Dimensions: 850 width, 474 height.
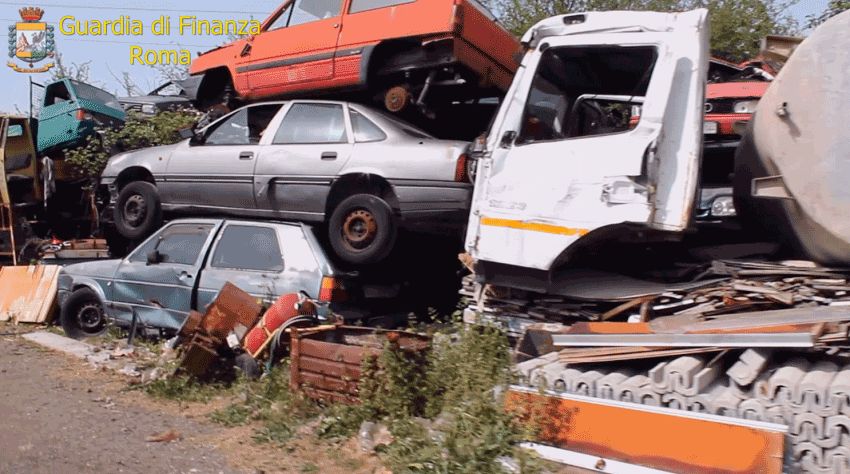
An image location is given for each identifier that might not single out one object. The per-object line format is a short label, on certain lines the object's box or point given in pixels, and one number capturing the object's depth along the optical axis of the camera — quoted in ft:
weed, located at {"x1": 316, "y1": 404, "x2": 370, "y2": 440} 16.39
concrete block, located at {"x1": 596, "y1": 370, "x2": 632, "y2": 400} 13.14
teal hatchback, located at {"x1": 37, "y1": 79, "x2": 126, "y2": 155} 39.99
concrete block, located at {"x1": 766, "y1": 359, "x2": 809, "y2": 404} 11.76
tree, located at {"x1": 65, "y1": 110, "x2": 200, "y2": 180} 36.94
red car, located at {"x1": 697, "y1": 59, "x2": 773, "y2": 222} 20.24
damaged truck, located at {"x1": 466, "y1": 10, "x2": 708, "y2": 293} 15.29
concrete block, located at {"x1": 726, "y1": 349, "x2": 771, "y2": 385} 12.32
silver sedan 21.54
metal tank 13.74
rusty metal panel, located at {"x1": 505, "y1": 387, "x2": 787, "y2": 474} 11.30
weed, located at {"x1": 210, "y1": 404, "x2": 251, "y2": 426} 18.21
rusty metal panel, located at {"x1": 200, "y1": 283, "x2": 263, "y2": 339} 20.47
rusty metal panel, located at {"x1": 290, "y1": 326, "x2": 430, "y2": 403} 17.01
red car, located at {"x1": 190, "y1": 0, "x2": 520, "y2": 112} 23.98
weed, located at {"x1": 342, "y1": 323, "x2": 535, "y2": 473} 13.44
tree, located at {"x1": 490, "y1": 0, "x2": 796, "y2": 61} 47.14
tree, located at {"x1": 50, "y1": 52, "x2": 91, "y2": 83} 67.81
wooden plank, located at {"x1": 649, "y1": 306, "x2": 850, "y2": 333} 12.97
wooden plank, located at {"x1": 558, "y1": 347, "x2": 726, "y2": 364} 13.24
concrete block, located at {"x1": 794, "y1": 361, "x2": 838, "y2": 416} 11.43
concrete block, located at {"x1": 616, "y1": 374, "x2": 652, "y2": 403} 12.86
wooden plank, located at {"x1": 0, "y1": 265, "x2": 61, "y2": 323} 29.78
